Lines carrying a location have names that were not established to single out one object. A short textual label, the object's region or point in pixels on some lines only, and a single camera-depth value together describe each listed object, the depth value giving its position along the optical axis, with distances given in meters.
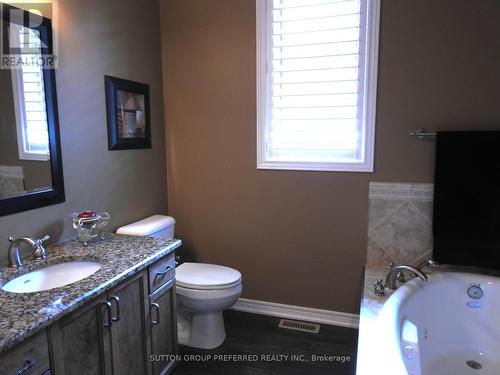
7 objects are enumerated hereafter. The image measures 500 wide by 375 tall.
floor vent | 2.63
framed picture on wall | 2.31
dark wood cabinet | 1.24
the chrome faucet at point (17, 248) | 1.61
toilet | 2.28
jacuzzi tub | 2.03
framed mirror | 1.67
